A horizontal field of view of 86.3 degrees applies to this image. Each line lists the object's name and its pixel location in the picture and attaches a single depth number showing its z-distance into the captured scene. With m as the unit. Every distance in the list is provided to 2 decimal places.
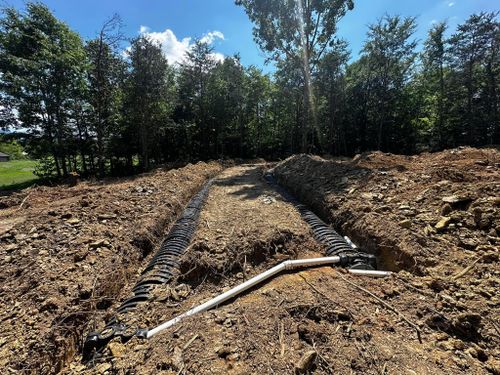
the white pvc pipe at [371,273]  2.78
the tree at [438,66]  15.73
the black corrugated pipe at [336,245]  3.10
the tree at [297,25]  12.48
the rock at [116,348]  1.97
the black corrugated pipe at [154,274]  2.14
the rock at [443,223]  3.11
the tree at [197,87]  16.50
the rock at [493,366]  1.66
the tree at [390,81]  14.77
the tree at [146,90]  12.25
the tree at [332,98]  16.09
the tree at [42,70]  10.05
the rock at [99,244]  3.32
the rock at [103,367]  1.85
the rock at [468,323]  1.95
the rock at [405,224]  3.29
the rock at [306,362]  1.67
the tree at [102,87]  11.77
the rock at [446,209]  3.30
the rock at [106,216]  4.03
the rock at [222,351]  1.81
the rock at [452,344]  1.85
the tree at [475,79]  13.47
